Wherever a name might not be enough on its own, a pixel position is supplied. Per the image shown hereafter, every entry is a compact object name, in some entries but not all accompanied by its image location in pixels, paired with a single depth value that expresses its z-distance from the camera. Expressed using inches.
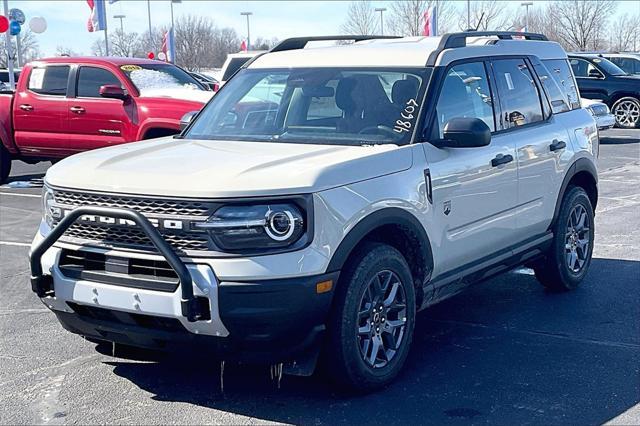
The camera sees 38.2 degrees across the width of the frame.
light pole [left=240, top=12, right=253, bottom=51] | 2652.1
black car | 819.4
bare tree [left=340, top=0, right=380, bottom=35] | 1827.0
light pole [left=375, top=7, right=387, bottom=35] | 1813.5
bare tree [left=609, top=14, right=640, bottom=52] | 2009.1
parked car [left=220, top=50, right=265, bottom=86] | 665.0
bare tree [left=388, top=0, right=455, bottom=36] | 1713.8
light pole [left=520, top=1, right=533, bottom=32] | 2014.0
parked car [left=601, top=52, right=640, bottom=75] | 894.4
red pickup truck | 476.7
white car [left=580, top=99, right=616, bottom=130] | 553.0
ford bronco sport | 170.9
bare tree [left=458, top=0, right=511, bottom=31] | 1721.1
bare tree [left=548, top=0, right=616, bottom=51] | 1796.3
